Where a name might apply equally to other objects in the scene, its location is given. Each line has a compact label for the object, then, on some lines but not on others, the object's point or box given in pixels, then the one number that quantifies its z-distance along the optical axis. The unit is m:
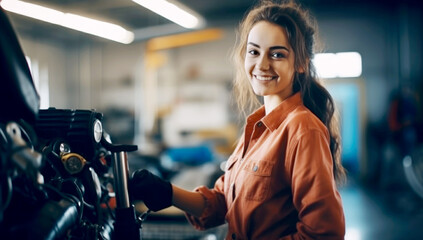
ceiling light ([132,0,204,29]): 5.13
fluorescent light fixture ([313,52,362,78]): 9.32
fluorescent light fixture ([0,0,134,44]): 5.09
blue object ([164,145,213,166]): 5.05
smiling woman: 1.16
